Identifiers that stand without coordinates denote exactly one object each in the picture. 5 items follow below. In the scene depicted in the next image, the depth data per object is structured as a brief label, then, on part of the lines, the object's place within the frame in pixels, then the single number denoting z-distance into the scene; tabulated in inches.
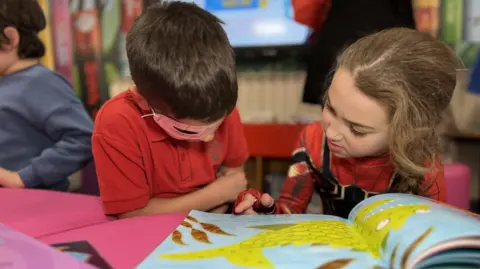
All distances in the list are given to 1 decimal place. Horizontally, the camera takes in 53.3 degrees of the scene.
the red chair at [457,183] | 52.1
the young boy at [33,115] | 42.3
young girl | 30.5
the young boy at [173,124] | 28.8
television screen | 89.9
